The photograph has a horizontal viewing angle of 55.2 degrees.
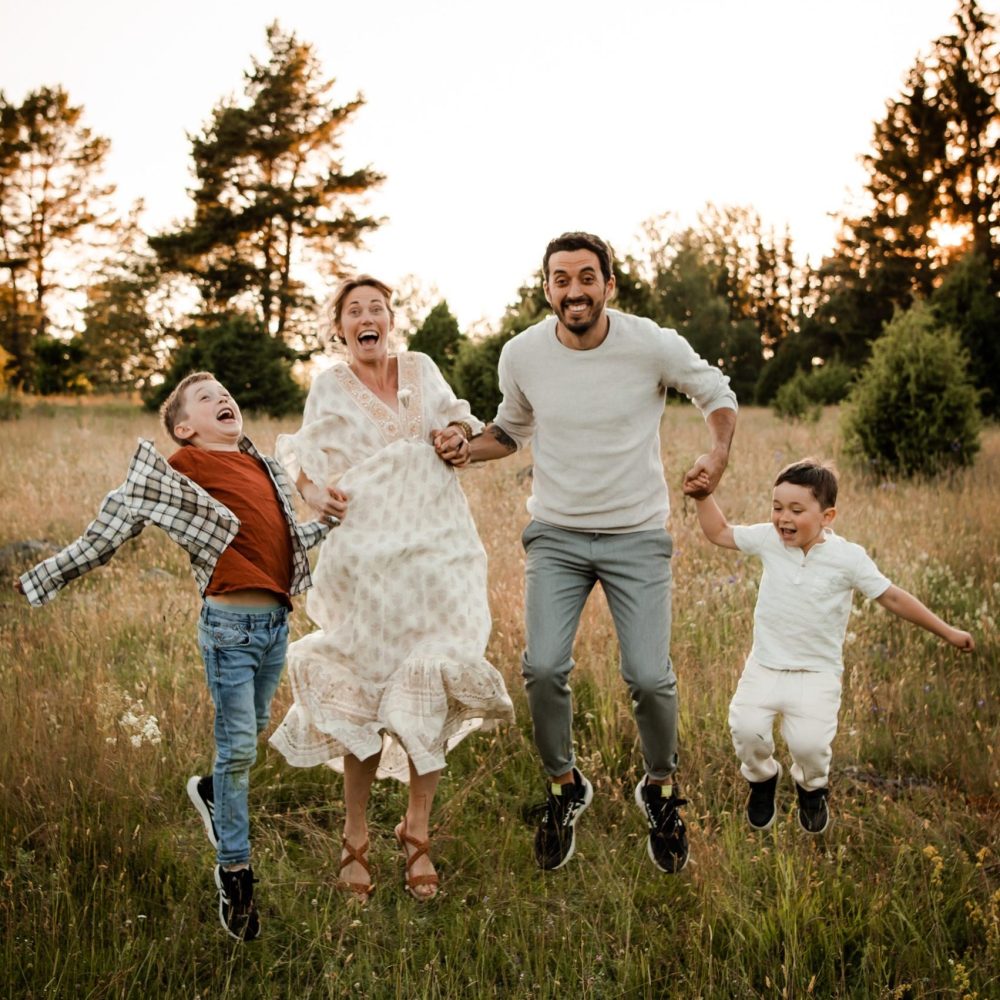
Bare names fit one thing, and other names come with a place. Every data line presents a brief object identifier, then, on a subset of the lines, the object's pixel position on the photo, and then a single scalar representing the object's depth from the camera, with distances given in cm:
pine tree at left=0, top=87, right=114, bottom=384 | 3272
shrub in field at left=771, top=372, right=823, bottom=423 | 2054
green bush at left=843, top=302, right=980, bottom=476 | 1116
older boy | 320
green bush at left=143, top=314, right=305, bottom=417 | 2086
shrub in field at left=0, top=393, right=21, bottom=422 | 1892
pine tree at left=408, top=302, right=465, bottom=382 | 2217
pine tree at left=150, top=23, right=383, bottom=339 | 2923
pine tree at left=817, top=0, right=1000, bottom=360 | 3288
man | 382
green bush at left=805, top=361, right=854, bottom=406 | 2433
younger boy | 352
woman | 365
